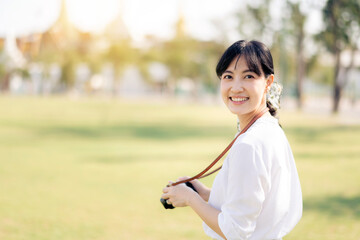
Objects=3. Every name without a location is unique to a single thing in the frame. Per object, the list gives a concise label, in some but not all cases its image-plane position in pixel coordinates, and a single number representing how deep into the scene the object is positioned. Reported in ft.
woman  5.34
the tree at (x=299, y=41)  94.51
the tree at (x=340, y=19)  38.96
